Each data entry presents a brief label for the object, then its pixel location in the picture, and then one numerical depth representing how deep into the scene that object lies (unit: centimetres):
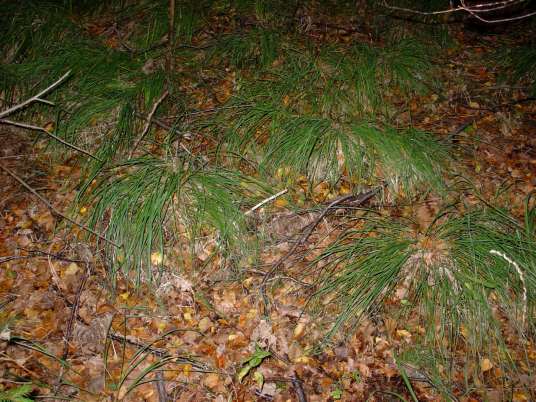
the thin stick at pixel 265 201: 266
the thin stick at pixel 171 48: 312
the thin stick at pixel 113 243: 242
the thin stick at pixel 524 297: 203
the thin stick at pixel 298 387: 208
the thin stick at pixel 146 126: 316
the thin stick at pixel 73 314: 226
